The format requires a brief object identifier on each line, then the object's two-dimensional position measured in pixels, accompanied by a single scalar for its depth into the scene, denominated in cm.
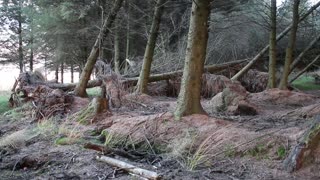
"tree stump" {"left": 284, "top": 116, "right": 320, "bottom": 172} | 350
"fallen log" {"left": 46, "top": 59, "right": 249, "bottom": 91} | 1009
